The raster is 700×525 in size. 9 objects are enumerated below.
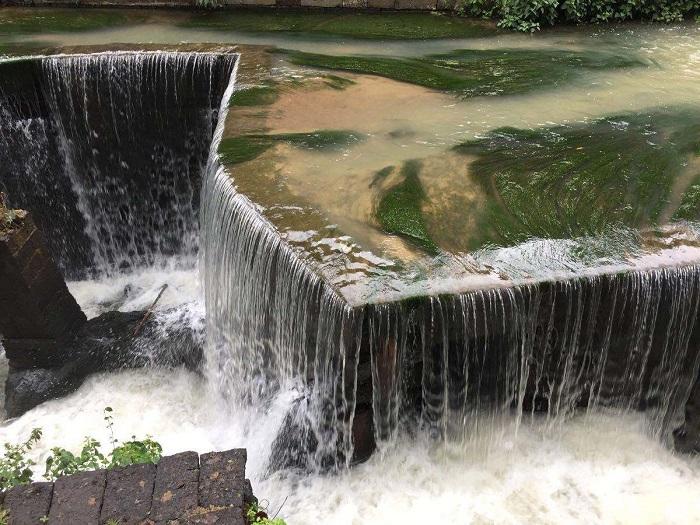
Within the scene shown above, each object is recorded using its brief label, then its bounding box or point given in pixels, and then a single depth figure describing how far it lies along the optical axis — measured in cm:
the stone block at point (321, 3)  788
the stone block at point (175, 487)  249
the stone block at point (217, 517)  245
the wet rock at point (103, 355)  484
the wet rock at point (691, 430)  396
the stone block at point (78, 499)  248
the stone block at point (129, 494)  247
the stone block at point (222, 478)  254
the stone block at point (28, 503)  248
